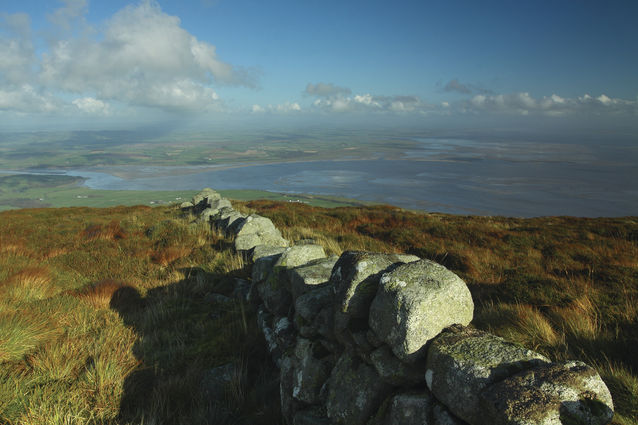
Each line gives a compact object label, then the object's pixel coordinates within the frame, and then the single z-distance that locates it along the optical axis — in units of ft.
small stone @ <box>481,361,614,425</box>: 5.72
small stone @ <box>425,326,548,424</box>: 6.69
